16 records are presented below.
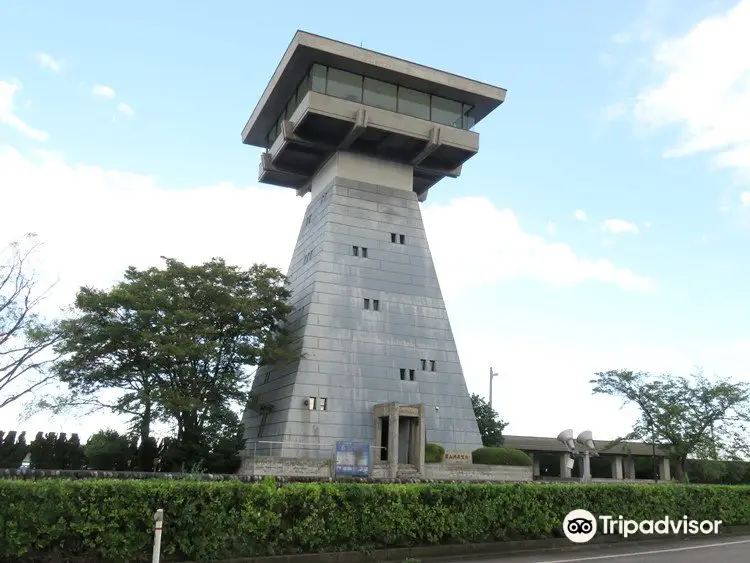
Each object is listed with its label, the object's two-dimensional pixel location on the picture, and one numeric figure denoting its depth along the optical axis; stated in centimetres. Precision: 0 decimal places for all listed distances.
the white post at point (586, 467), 2848
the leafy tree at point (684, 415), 4309
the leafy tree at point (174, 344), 3272
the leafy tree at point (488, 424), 4928
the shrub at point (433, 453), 3519
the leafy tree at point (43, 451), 3325
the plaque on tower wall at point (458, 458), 3656
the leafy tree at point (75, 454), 3444
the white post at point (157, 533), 1119
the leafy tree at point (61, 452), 3394
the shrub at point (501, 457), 3603
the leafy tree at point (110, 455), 3351
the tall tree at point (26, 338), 3052
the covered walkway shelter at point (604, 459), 5434
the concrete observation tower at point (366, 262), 3631
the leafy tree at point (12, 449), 3164
